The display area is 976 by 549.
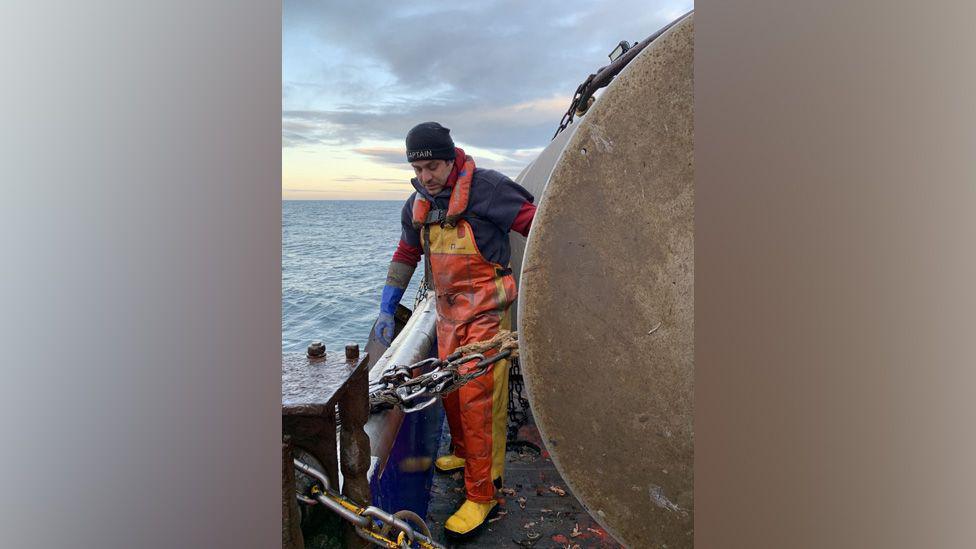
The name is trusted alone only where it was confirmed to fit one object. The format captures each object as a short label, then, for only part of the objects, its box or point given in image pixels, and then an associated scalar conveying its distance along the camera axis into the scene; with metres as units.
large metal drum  1.53
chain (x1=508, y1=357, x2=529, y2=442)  4.88
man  3.54
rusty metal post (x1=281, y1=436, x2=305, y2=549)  1.21
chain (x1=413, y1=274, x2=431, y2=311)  5.46
